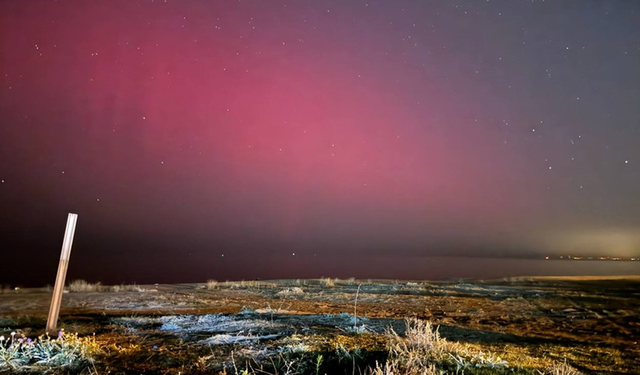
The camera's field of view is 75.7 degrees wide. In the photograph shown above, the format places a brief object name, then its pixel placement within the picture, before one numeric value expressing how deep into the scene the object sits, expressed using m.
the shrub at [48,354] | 5.23
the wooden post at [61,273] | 6.65
